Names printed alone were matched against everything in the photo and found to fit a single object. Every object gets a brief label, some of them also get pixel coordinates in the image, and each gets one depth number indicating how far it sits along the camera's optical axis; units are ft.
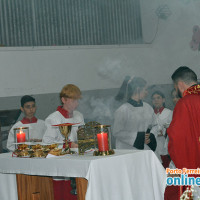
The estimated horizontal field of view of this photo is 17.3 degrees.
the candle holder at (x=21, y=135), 18.16
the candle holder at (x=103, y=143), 15.23
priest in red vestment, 13.25
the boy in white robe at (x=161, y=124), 23.33
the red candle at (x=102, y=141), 15.20
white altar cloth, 14.46
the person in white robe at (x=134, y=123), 21.75
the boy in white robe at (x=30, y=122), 23.89
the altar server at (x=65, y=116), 19.56
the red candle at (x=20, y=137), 18.16
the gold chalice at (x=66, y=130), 16.43
